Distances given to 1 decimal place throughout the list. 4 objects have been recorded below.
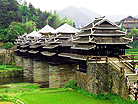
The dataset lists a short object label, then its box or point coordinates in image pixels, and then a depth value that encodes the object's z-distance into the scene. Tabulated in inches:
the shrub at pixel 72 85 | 1003.9
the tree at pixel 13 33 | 2758.4
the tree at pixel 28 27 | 3310.0
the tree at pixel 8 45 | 2438.5
